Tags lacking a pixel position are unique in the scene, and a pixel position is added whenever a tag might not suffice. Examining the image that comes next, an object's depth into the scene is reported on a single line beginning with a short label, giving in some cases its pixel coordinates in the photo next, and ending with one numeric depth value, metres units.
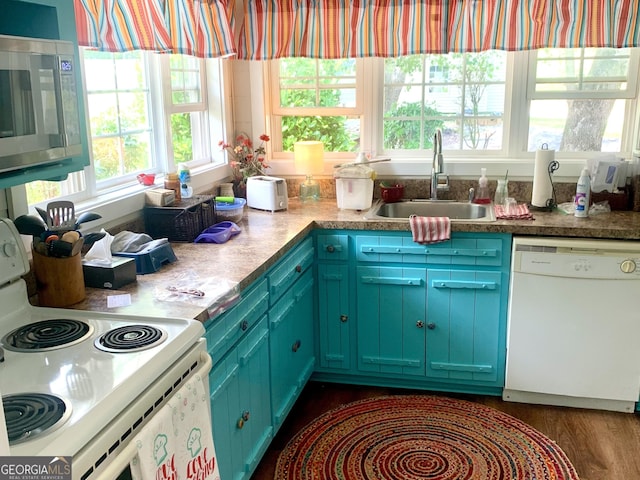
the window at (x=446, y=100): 3.50
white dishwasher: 2.88
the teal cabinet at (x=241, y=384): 2.06
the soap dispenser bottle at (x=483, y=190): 3.38
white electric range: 1.25
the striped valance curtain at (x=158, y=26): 2.28
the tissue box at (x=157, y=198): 2.76
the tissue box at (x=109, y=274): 2.12
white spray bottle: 3.00
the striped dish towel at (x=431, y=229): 2.98
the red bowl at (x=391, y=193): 3.49
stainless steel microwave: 1.55
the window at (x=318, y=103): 3.66
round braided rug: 2.65
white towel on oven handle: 1.41
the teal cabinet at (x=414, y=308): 3.05
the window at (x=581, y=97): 3.34
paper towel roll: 3.17
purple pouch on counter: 2.74
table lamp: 3.52
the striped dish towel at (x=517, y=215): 3.05
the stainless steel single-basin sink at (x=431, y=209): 3.40
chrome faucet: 3.38
